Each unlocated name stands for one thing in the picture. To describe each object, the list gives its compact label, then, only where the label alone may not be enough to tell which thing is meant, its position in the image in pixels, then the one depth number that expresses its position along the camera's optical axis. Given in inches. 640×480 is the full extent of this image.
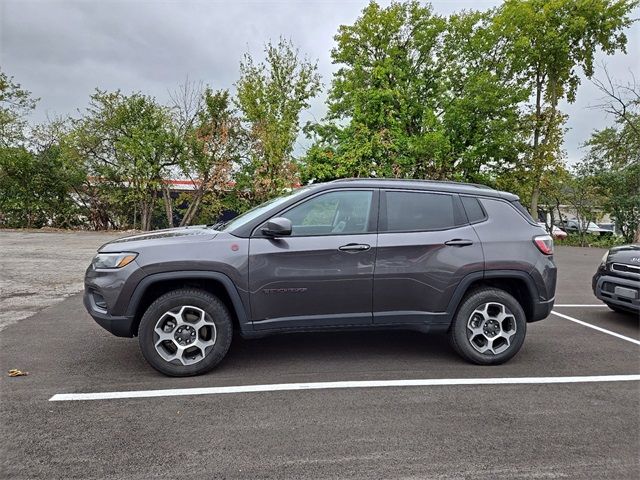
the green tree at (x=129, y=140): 763.4
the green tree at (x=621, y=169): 794.8
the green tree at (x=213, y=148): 772.0
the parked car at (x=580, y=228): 893.8
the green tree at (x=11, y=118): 812.0
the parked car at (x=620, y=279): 220.7
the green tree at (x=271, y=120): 736.3
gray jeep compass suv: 147.6
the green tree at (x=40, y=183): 781.3
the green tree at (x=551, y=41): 897.6
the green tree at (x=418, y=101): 876.0
